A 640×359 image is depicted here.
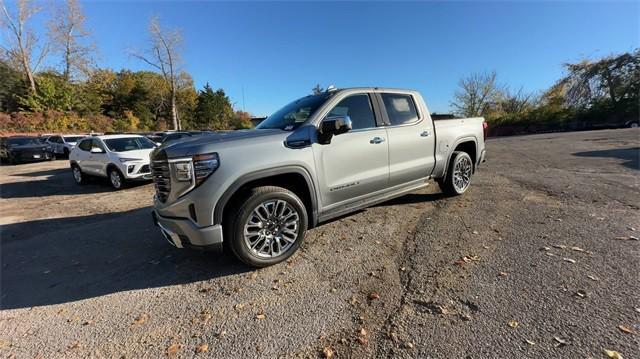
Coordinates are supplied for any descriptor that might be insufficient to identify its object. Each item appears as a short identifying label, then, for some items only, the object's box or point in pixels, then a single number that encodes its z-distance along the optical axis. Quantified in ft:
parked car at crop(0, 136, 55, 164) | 56.54
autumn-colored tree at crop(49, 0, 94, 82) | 113.19
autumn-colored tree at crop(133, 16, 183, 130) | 115.55
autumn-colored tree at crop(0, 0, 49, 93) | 105.70
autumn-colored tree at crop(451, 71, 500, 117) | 154.40
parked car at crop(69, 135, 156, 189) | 28.55
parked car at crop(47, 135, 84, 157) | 65.92
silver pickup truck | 10.00
